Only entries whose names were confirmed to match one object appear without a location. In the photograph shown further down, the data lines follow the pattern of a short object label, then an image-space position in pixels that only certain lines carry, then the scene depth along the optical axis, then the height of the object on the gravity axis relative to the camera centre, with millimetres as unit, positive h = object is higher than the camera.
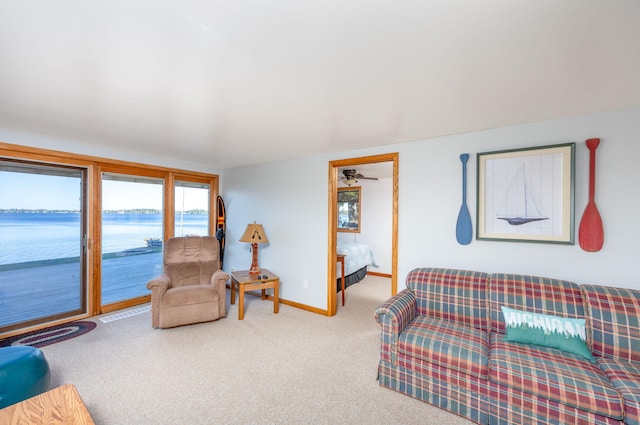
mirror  6684 +53
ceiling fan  5207 +699
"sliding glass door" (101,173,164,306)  3846 -373
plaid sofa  1557 -992
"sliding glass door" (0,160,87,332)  3096 -413
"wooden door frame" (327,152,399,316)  3697 -244
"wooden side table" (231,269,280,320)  3541 -998
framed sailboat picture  2318 +160
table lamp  3984 -395
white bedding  4891 -921
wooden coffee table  1320 -1050
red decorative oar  2188 -61
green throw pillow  1860 -888
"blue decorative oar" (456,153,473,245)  2732 -90
